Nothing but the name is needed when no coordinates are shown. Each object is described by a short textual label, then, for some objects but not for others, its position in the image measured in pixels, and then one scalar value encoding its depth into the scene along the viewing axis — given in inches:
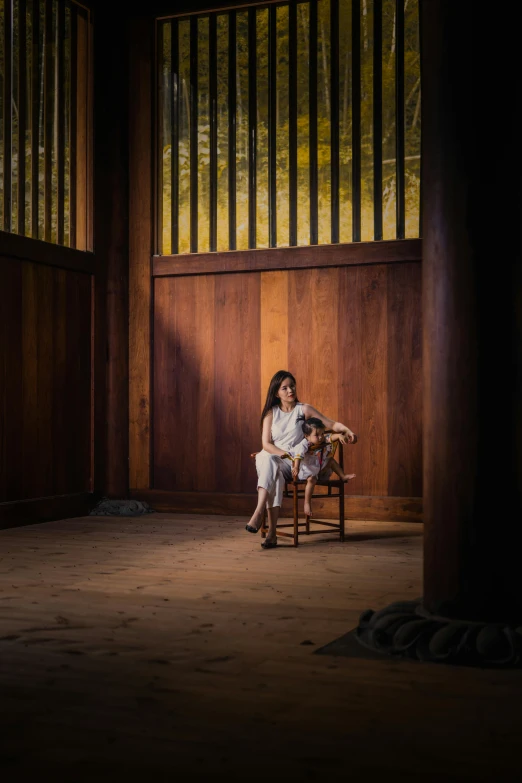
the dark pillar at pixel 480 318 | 110.0
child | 207.0
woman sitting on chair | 202.5
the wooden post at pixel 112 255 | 273.0
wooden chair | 202.4
